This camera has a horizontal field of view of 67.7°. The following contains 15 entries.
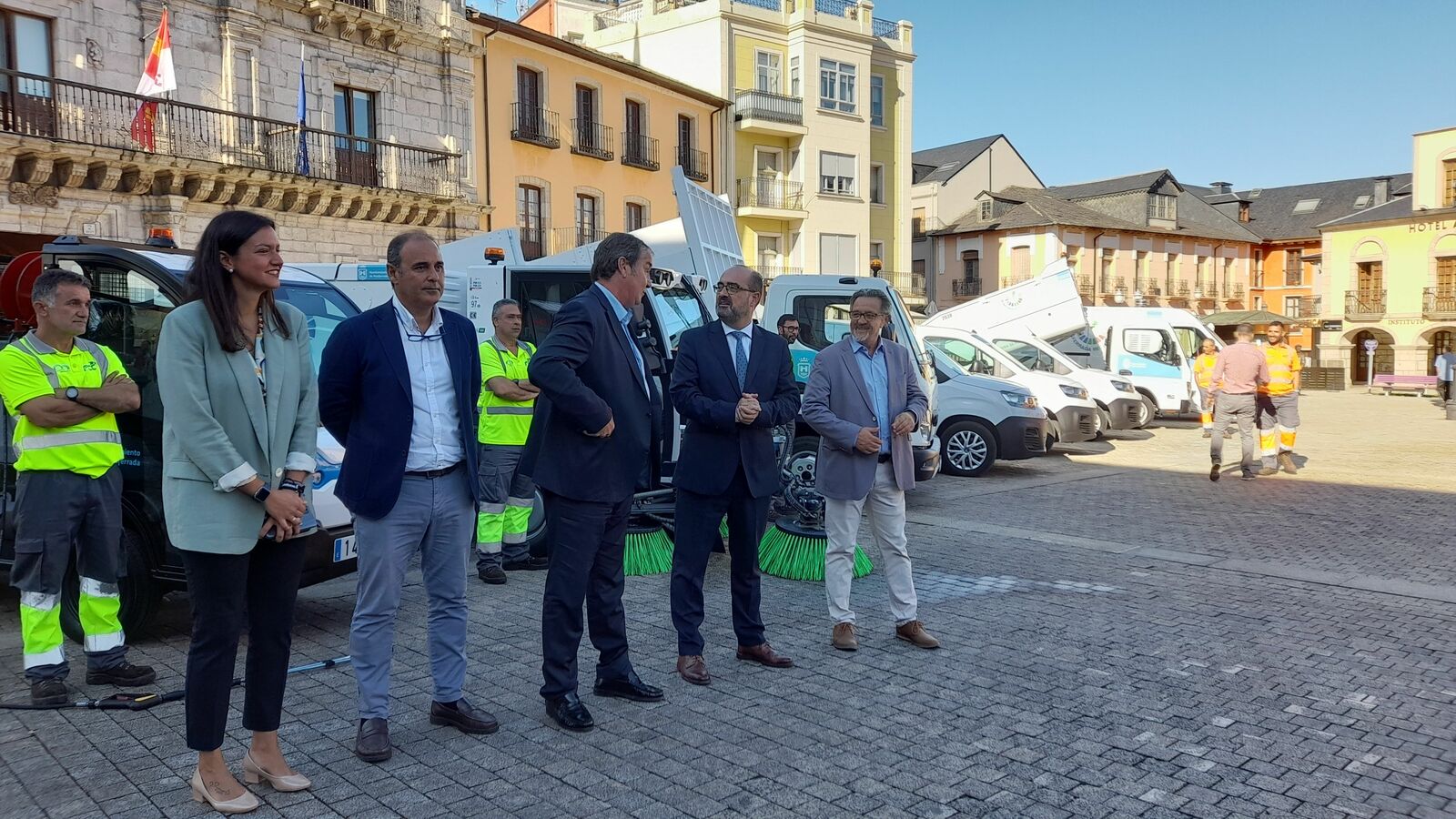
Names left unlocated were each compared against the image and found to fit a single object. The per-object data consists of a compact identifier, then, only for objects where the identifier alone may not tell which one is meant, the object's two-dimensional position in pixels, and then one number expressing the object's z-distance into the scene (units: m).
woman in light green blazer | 3.60
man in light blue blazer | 5.85
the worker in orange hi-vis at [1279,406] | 13.91
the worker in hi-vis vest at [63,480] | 4.96
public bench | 42.44
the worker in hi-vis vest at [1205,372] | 17.82
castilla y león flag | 18.41
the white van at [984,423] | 13.66
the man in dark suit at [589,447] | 4.54
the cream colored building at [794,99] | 37.81
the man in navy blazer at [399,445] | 4.17
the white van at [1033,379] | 16.02
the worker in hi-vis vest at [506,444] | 7.96
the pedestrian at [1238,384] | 13.30
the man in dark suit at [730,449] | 5.34
